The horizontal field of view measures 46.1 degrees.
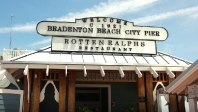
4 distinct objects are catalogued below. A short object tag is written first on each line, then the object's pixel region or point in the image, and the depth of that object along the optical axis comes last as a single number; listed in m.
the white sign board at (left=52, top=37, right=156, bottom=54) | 10.62
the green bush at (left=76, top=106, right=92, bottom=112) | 9.61
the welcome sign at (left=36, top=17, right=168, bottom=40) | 10.67
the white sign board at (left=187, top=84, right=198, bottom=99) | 6.08
